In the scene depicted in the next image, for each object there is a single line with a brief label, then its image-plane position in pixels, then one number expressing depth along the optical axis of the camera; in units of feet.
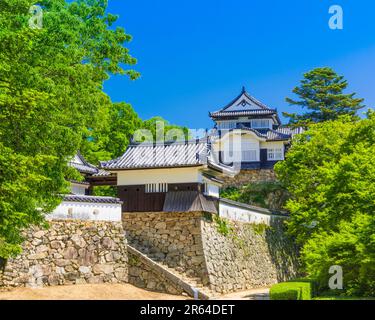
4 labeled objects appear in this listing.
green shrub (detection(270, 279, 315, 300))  72.59
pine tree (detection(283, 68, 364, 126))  197.67
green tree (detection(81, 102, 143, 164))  140.05
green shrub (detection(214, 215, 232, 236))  99.40
